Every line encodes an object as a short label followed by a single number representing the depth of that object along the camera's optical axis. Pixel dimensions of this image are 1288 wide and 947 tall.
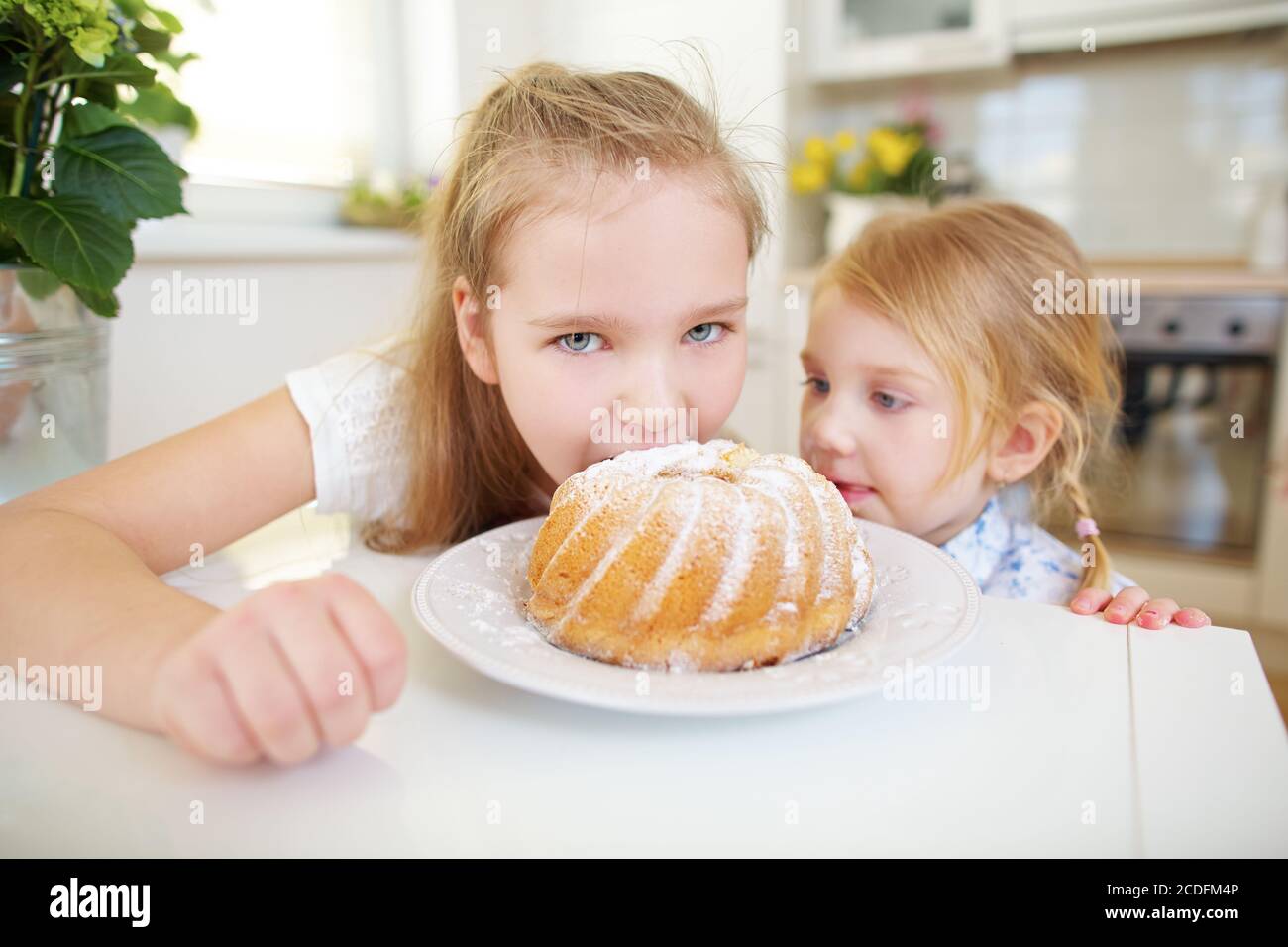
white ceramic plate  0.51
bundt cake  0.61
